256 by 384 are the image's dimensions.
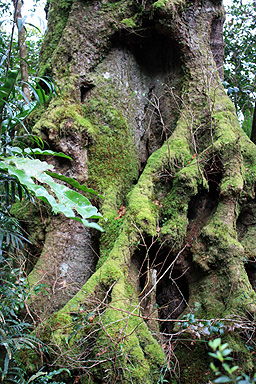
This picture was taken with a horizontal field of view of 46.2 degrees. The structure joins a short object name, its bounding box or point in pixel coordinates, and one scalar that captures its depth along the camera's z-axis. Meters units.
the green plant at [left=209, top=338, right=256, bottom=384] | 0.92
